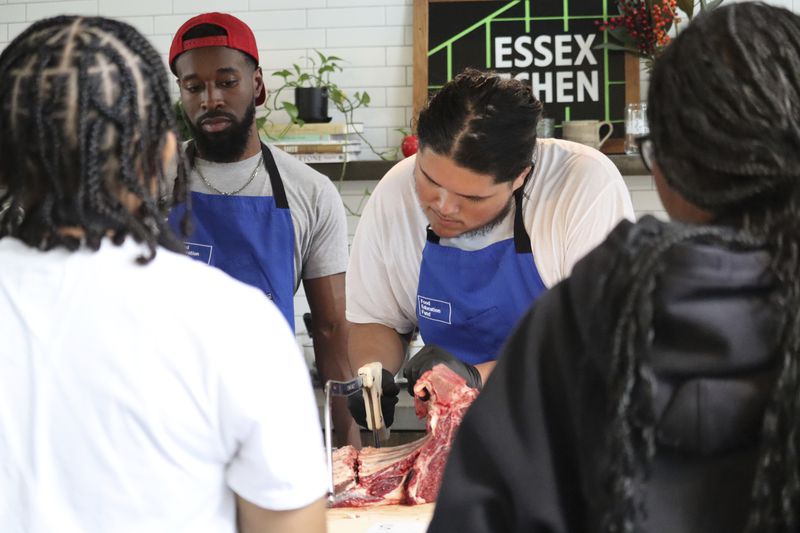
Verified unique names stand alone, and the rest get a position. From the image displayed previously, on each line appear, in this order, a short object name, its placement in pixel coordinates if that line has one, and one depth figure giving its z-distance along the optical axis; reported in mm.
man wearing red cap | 2859
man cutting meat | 2158
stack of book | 3967
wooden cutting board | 1821
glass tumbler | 3885
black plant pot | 3975
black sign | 4047
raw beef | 1959
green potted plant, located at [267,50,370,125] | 3982
